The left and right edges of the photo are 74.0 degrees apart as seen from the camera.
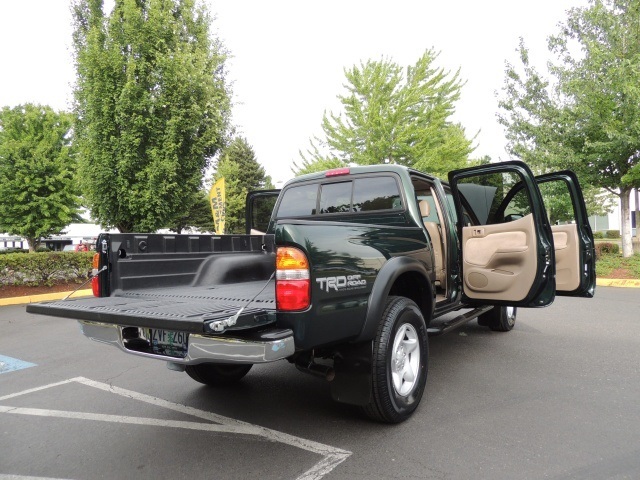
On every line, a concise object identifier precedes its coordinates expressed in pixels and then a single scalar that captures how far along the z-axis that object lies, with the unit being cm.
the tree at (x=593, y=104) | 1190
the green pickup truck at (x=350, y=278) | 243
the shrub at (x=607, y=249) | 1551
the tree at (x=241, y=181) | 3550
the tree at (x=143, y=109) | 1073
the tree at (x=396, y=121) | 1673
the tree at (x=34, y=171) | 2314
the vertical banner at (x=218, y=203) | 1539
